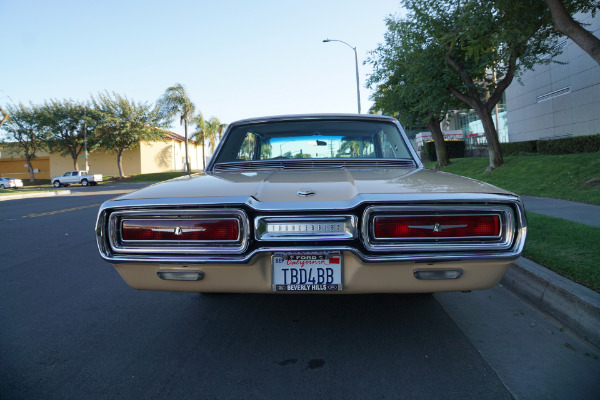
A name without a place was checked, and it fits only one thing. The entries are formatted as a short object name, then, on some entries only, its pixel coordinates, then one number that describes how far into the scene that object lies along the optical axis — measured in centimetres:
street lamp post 2267
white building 1938
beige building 4753
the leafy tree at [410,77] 1533
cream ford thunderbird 230
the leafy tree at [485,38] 940
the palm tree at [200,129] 4594
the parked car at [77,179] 3853
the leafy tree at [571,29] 911
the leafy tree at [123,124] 4231
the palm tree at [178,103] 4159
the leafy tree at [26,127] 4359
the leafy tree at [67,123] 4334
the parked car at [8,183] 3862
